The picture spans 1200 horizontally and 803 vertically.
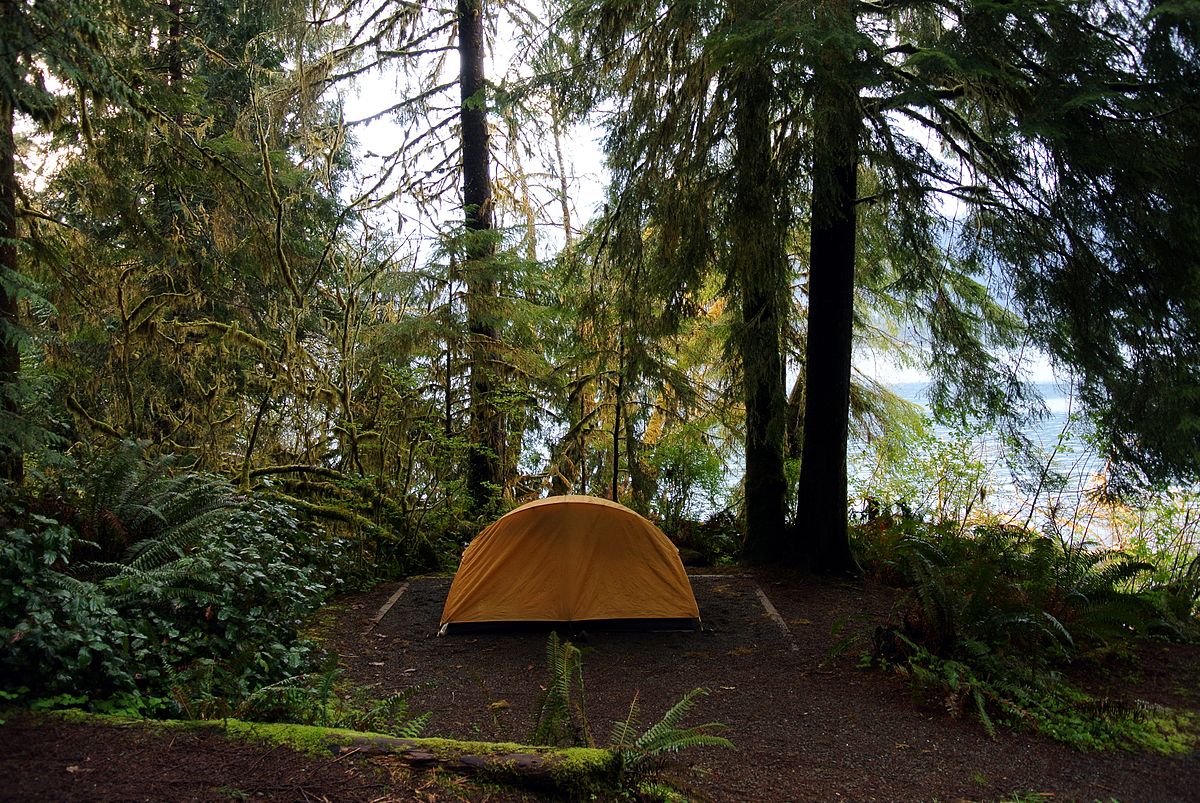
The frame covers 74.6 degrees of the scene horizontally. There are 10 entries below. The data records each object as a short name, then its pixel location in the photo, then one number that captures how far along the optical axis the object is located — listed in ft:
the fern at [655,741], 11.74
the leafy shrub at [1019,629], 16.97
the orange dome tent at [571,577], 24.25
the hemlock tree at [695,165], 22.71
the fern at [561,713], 12.79
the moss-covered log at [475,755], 10.77
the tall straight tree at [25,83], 14.12
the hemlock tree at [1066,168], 15.88
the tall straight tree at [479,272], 33.88
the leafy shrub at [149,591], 13.26
